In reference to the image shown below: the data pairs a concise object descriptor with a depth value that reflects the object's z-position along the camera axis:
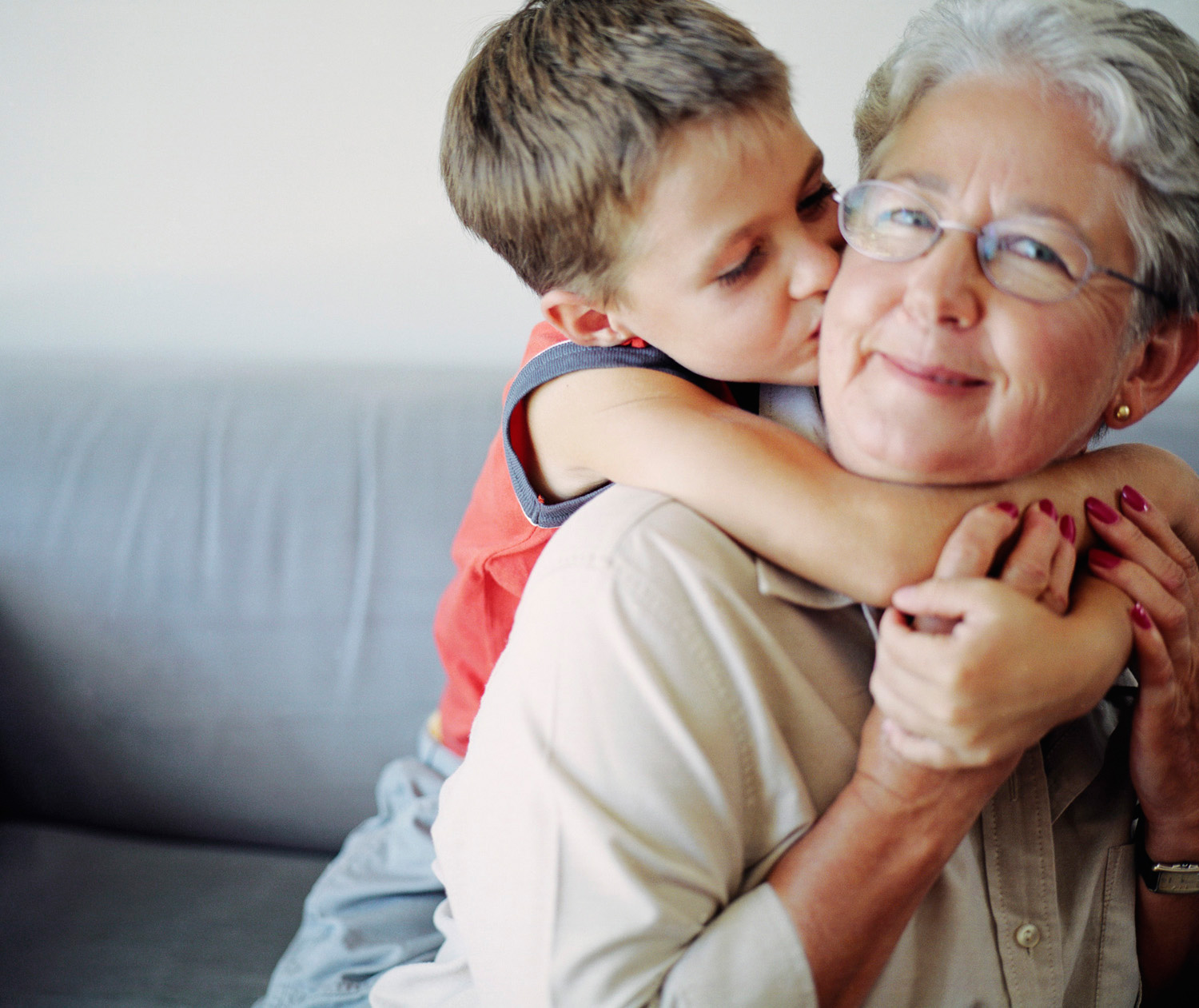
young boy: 0.98
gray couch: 1.86
